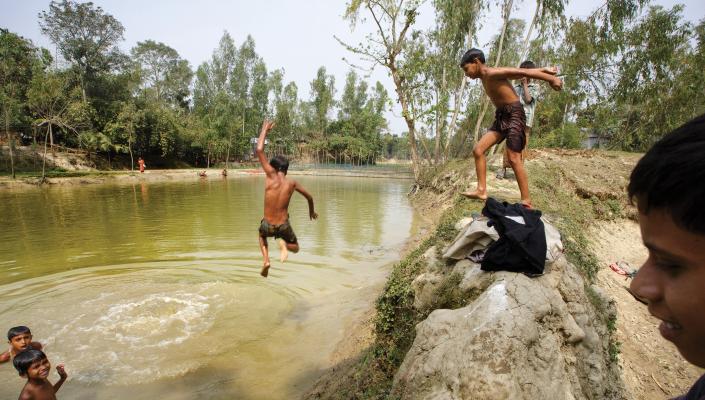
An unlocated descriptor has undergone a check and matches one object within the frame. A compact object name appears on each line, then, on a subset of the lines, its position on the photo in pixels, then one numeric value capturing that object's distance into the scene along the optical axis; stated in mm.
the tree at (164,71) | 57562
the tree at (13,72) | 27369
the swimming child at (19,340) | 4512
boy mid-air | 5078
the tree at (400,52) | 17266
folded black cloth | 3352
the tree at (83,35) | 39312
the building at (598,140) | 28094
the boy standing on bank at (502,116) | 4562
